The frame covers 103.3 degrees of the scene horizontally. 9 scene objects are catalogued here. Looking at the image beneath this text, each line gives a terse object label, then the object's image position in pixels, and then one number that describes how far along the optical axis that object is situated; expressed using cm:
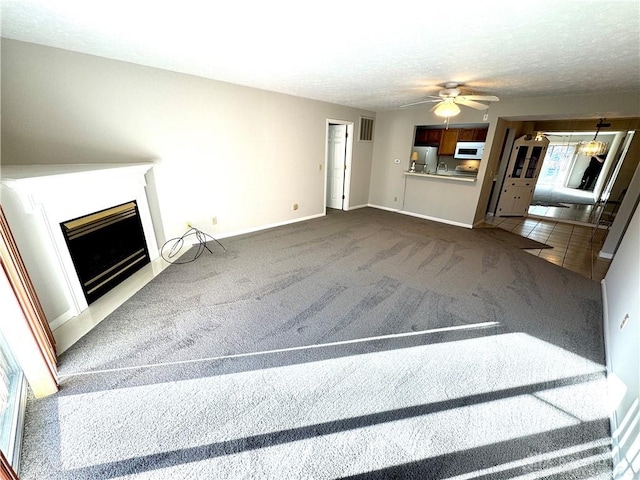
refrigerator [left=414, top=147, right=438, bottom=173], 665
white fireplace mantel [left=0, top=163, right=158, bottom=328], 185
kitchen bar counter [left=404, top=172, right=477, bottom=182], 511
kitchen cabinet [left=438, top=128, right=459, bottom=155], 619
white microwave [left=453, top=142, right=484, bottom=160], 583
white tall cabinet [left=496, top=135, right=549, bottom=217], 601
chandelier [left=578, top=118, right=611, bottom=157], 649
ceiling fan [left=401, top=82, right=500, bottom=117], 344
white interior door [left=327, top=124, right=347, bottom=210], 590
